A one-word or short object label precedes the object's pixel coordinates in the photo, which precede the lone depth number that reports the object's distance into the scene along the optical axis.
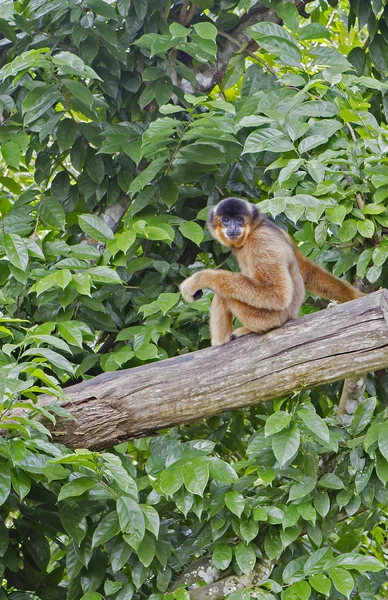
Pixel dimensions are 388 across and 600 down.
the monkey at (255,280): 9.10
